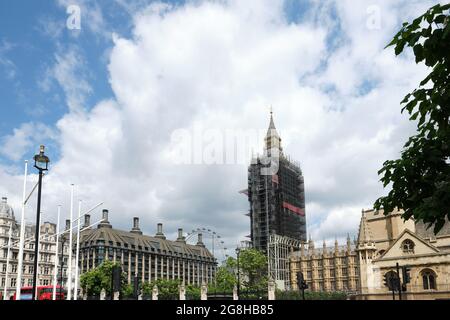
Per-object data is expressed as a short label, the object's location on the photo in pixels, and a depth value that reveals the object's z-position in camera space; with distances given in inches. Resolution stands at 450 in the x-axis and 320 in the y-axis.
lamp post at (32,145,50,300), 824.3
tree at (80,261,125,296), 3654.0
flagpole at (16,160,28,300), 1433.8
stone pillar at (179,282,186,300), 3354.8
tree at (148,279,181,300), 4392.2
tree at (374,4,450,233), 296.0
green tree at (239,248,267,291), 3720.5
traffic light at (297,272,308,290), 1369.6
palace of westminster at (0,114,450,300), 2316.7
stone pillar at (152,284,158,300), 3264.8
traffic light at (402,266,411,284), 1254.8
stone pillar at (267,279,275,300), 2722.2
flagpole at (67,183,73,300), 1978.3
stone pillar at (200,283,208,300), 3102.1
